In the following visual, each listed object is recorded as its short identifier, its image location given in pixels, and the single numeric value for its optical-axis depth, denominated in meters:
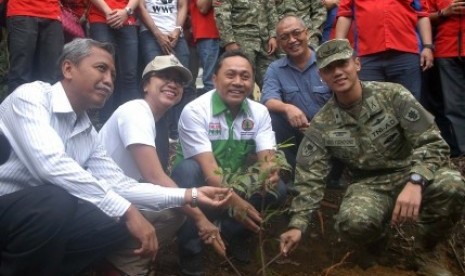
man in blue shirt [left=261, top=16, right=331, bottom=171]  4.88
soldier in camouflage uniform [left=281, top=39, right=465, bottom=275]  3.71
